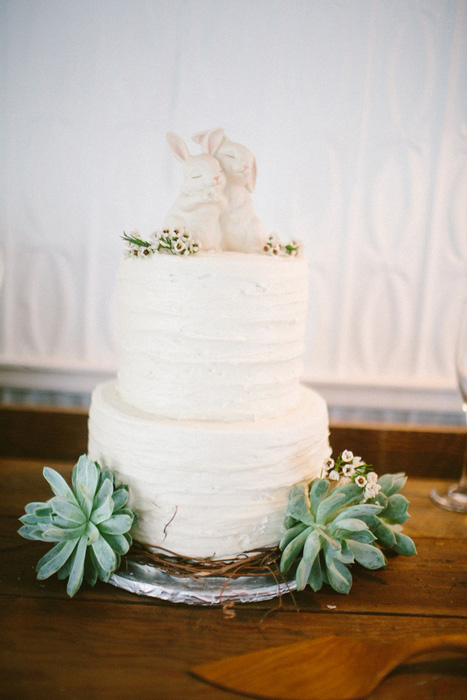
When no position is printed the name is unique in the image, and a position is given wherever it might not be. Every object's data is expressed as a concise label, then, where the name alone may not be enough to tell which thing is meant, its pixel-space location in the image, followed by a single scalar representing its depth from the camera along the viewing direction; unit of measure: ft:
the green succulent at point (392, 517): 3.28
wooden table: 2.32
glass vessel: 3.95
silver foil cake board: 2.79
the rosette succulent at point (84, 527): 2.82
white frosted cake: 2.88
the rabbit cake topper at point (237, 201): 3.20
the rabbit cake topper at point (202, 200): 3.09
